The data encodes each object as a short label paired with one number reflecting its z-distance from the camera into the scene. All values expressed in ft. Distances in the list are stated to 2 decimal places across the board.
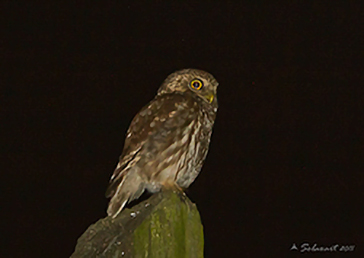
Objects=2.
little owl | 27.62
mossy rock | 27.48
